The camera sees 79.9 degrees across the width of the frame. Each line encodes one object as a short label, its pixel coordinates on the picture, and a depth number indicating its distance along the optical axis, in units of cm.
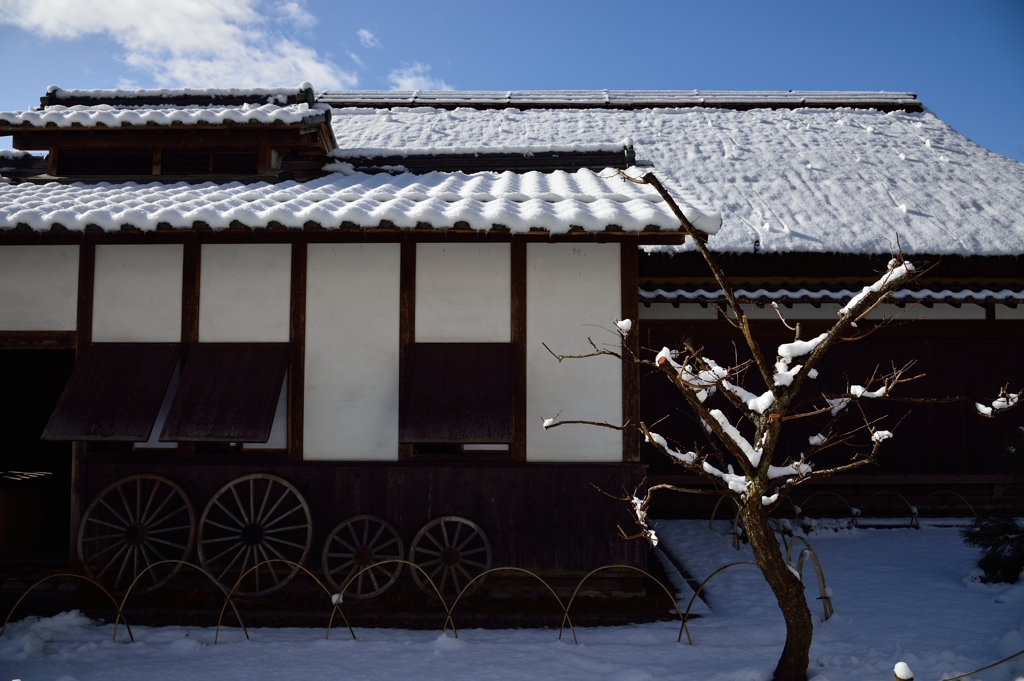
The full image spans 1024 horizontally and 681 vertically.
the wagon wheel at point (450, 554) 530
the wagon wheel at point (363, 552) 535
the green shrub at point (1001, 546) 545
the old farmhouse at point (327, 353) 523
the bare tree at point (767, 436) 333
